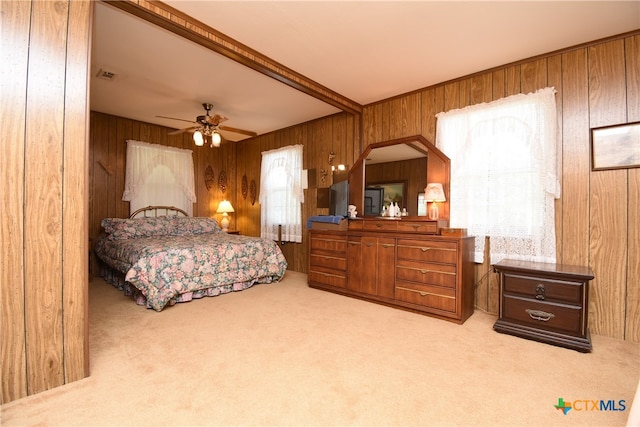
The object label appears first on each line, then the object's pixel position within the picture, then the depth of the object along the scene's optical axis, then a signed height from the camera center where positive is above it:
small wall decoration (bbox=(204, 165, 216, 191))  5.96 +0.80
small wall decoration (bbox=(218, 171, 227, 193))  6.19 +0.75
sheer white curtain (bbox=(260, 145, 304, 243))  5.22 +0.45
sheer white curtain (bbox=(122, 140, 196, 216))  5.00 +0.70
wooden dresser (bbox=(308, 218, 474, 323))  2.87 -0.50
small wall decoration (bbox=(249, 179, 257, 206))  6.09 +0.54
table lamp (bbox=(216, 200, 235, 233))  5.93 +0.14
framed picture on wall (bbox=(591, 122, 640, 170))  2.47 +0.63
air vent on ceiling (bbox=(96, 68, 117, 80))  3.30 +1.58
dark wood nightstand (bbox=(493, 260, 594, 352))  2.31 -0.66
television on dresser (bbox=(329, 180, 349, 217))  4.29 +0.29
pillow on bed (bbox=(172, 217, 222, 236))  4.96 -0.14
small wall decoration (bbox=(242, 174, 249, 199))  6.24 +0.64
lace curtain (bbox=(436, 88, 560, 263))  2.81 +0.48
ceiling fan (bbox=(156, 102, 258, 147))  3.93 +1.23
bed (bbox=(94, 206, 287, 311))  3.19 -0.50
